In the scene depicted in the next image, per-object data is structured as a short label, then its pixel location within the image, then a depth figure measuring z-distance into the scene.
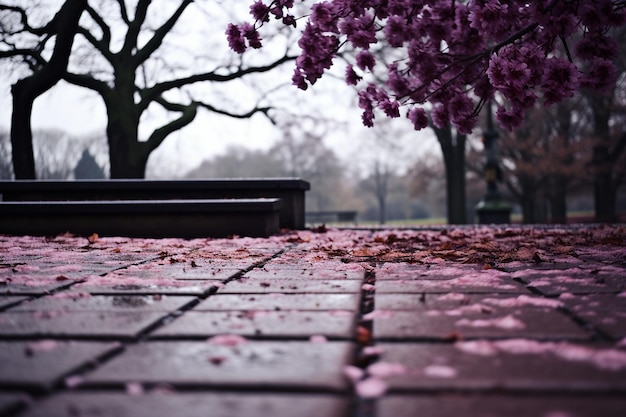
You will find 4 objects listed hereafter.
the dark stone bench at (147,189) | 7.80
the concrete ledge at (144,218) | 6.64
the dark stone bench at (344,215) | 23.31
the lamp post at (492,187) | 13.73
